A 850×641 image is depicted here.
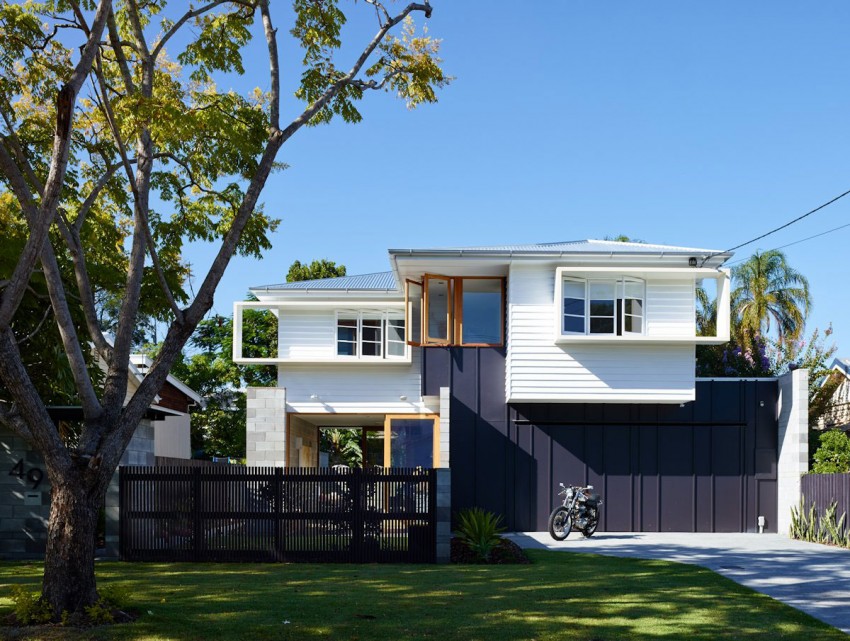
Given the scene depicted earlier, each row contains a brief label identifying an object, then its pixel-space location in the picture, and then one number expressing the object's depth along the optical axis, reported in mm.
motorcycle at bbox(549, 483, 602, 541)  19641
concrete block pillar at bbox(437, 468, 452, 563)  14875
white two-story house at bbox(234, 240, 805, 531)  21188
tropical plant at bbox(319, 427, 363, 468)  39875
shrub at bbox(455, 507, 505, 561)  15031
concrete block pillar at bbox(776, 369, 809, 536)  21016
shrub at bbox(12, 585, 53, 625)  9000
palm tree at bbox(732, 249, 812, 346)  40531
